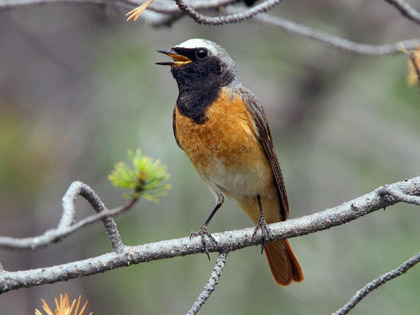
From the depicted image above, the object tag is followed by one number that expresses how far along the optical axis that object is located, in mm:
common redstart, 7934
